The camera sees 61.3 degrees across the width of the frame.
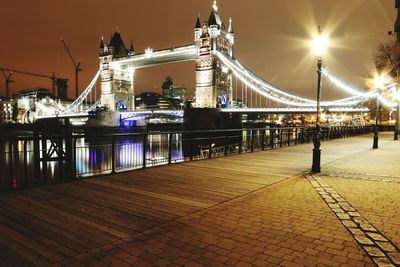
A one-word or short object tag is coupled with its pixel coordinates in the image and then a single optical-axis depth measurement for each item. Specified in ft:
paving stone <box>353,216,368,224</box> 15.56
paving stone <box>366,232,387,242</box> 13.33
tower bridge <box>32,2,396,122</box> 215.26
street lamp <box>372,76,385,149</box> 53.93
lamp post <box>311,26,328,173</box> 28.99
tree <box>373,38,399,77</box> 117.56
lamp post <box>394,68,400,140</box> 79.06
